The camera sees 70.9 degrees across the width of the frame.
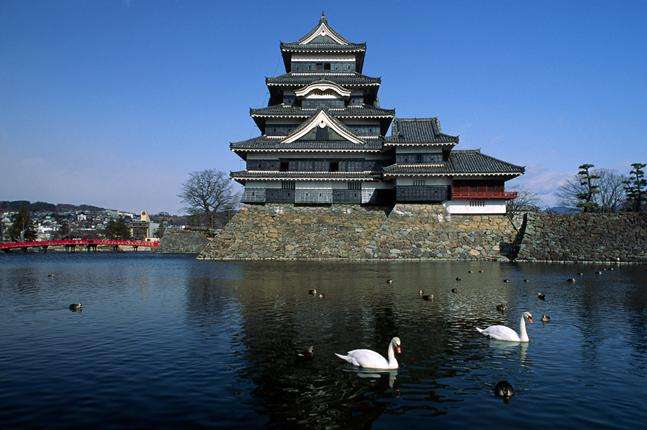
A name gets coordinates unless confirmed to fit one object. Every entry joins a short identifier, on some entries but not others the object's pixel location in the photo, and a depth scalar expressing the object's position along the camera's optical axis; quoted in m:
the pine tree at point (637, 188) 53.75
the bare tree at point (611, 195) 71.25
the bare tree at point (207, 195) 72.38
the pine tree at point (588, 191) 53.62
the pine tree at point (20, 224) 94.35
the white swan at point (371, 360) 9.80
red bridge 73.88
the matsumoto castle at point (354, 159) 43.25
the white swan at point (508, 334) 12.19
